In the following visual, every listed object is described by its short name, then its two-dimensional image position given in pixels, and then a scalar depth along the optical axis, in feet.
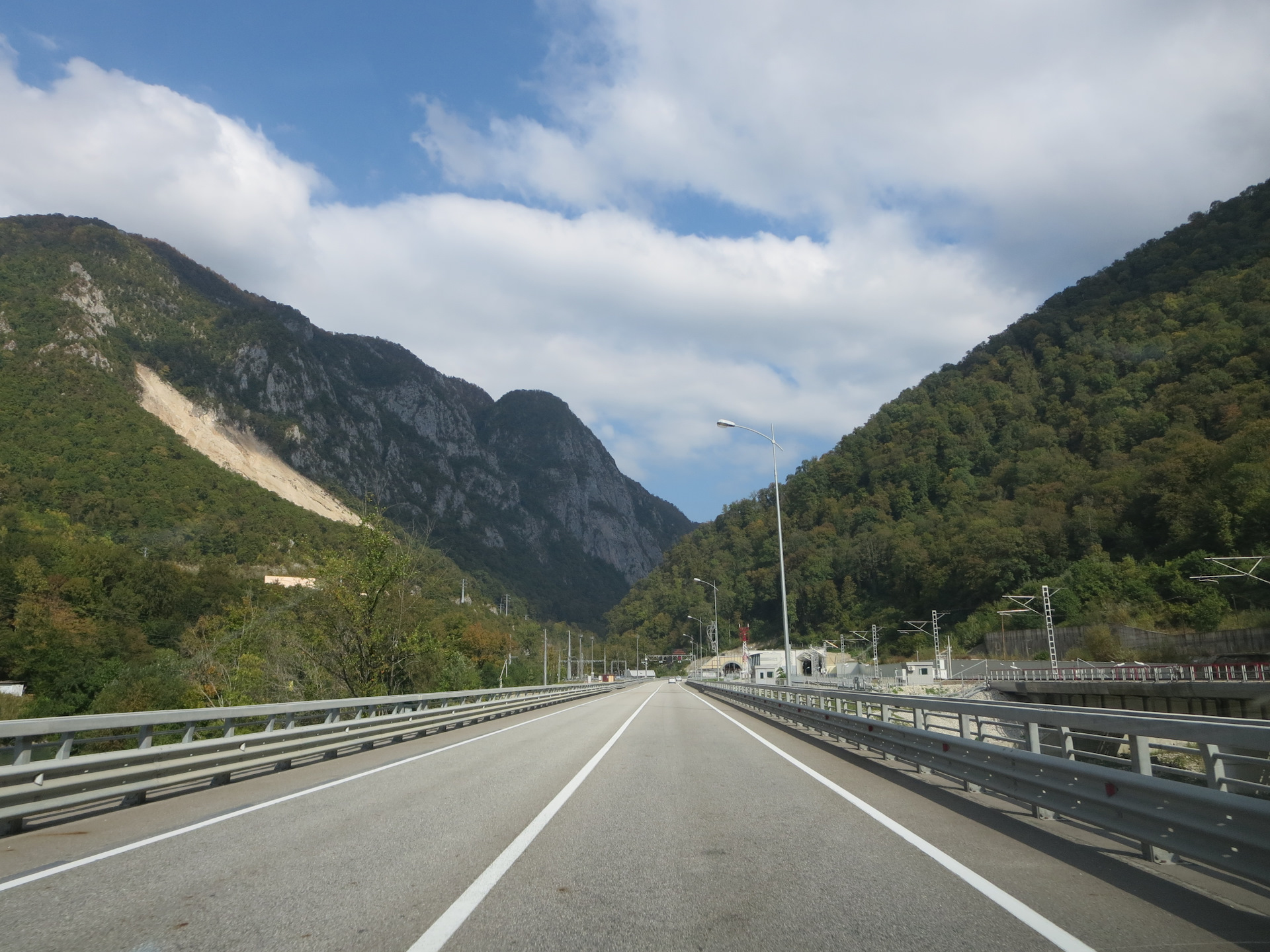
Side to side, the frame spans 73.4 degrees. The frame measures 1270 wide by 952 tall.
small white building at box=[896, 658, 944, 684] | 250.78
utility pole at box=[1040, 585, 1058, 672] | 176.65
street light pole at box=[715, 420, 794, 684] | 99.68
